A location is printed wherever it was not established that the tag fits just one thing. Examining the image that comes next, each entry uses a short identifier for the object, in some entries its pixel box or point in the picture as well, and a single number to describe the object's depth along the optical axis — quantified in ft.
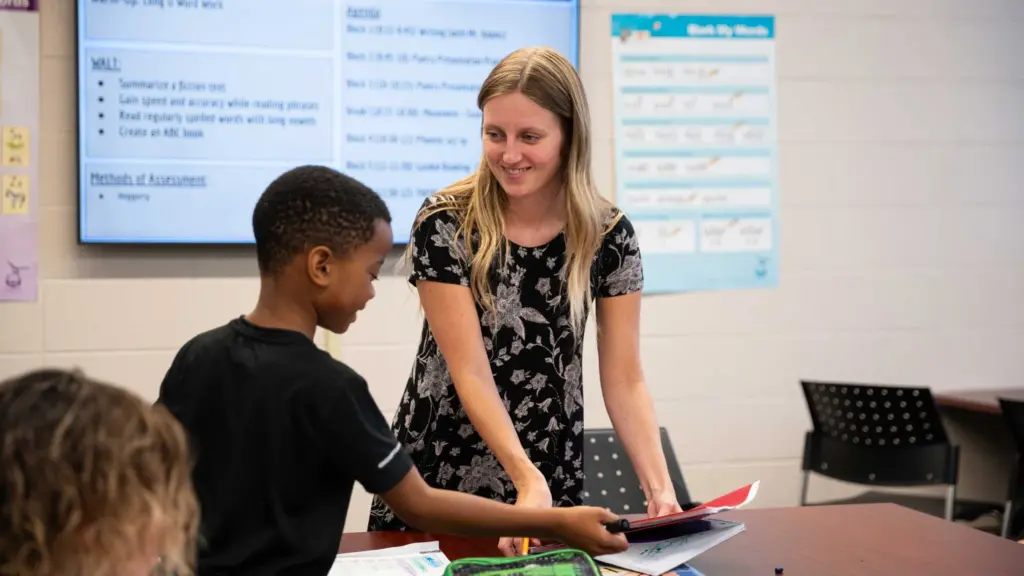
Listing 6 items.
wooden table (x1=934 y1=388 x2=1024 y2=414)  11.95
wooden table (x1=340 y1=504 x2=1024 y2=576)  5.30
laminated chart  12.50
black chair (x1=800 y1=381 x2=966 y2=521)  10.82
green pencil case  4.42
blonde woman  5.93
